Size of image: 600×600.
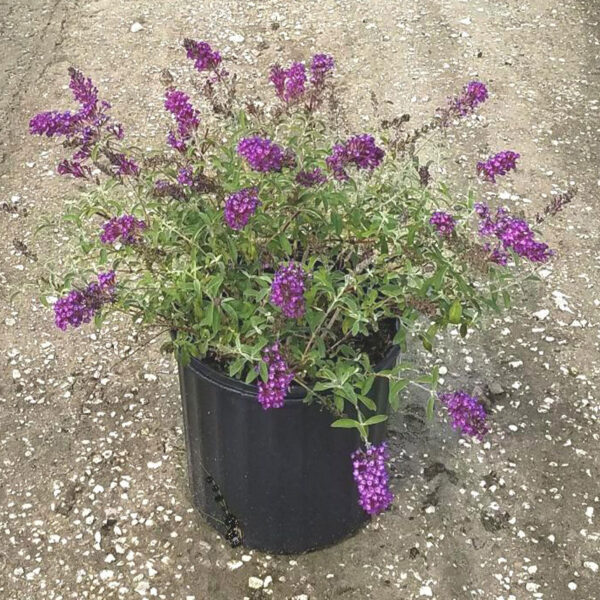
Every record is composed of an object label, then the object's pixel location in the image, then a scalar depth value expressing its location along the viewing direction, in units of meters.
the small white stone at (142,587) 2.58
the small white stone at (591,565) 2.67
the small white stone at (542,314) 3.51
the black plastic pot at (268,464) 2.27
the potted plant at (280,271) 2.11
